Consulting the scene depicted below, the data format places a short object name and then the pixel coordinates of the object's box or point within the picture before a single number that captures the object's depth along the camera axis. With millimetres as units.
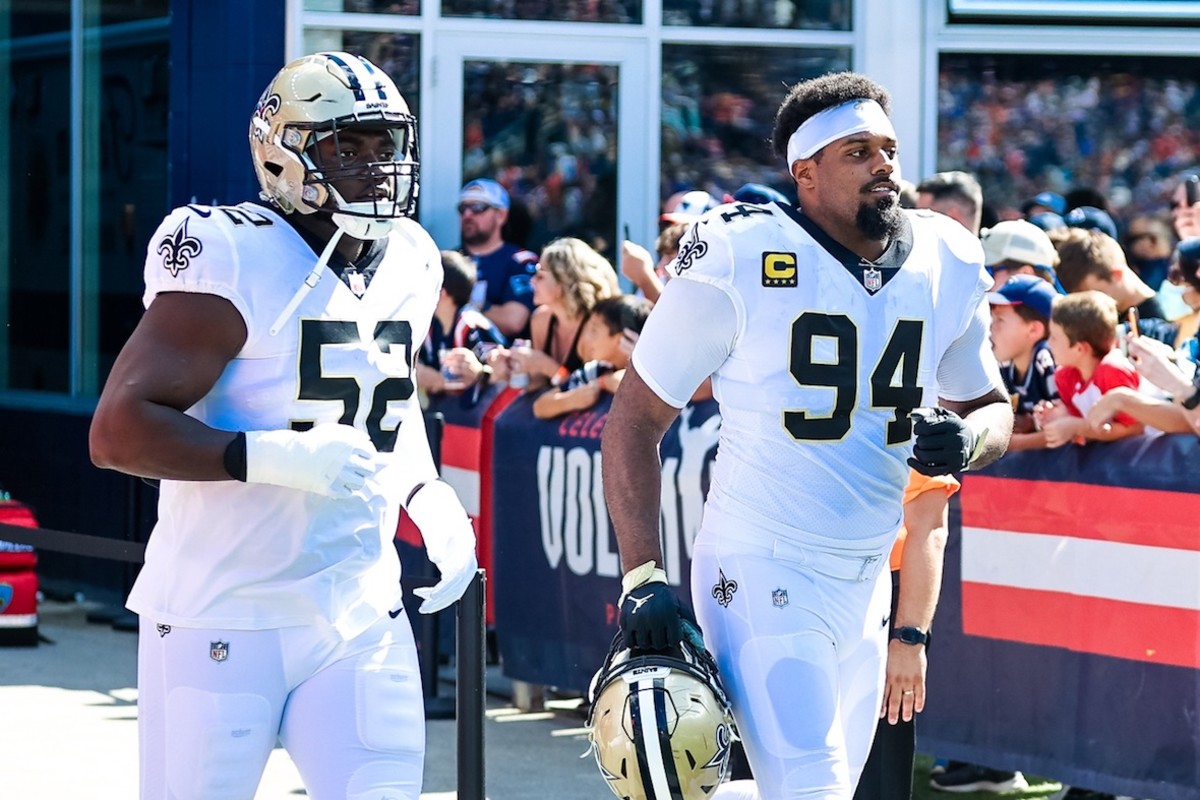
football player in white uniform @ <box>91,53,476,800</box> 7090
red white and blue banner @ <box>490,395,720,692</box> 14234
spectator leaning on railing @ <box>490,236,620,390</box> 15969
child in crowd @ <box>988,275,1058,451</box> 13508
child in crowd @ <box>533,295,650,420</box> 15312
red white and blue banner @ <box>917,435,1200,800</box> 11617
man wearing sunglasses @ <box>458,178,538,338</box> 18984
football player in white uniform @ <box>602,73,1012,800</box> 7848
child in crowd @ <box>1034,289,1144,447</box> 12508
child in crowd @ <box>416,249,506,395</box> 17672
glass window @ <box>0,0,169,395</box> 22187
